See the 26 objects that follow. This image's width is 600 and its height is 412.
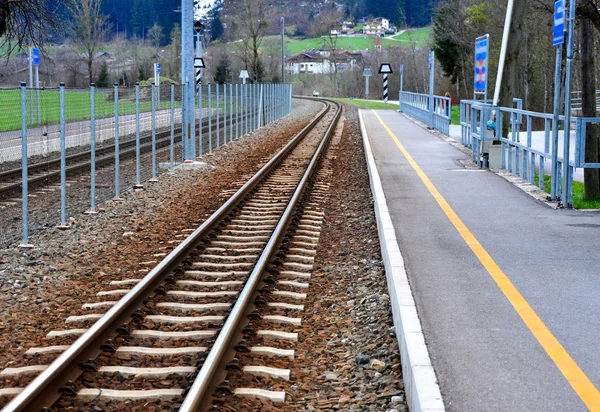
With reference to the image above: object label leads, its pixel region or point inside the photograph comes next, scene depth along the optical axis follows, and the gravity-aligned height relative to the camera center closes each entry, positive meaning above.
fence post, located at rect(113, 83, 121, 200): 15.50 -0.78
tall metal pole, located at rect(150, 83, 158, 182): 18.80 -1.22
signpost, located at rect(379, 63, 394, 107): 53.50 +1.82
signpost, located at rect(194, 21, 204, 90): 36.88 +2.02
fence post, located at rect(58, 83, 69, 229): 12.74 -0.64
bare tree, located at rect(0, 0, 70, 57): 18.38 +1.74
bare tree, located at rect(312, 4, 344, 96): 120.11 +12.03
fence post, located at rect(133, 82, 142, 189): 16.81 -0.52
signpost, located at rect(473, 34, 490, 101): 22.89 +0.89
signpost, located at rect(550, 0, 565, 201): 13.67 +0.20
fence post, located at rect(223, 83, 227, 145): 27.88 -0.12
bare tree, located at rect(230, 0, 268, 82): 61.31 +5.33
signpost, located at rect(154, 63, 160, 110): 43.79 +1.27
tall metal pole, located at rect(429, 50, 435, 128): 35.85 +0.04
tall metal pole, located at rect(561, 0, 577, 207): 13.37 -0.38
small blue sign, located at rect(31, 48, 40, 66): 31.35 +1.47
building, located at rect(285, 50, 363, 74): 173.16 +7.57
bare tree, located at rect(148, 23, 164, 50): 113.47 +8.85
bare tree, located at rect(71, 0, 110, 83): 44.38 +3.66
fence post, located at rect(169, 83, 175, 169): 20.03 -0.18
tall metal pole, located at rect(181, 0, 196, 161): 21.95 +0.70
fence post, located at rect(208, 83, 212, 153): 25.89 -0.59
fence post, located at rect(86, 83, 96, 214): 14.16 -0.73
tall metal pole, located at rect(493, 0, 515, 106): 22.05 +1.10
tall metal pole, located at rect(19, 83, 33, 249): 11.21 -0.88
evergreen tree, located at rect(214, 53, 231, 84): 88.11 +2.81
